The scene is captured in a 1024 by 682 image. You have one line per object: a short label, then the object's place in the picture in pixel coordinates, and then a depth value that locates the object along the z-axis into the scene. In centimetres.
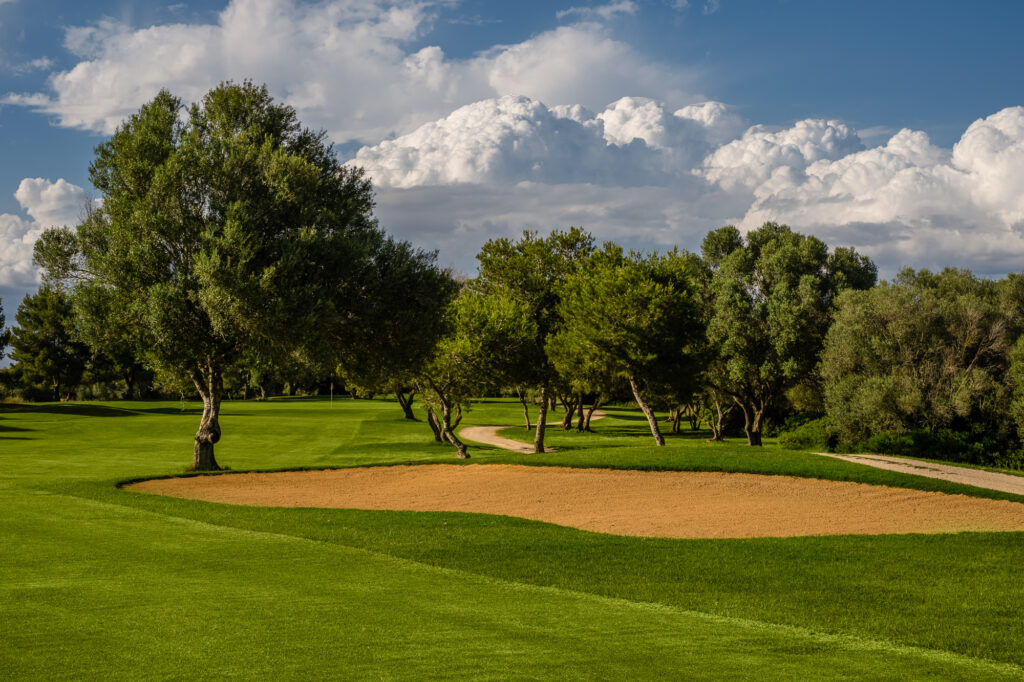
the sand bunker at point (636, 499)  1853
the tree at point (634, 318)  3759
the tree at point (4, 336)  6869
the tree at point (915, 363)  4478
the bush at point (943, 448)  4238
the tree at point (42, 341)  7994
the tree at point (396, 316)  2916
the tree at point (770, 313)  5181
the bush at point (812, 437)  4641
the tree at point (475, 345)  3747
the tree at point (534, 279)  3978
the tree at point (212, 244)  2561
